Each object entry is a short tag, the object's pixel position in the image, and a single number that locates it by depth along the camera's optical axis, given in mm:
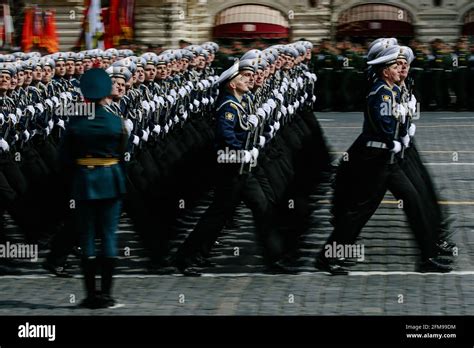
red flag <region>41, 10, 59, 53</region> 32844
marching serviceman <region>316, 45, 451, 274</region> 12000
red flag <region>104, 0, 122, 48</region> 29844
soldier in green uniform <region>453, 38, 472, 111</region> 28875
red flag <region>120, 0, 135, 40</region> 30833
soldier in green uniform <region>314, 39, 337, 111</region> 29406
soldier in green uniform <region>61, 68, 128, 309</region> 10547
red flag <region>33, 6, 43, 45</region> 33397
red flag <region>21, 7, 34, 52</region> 32266
